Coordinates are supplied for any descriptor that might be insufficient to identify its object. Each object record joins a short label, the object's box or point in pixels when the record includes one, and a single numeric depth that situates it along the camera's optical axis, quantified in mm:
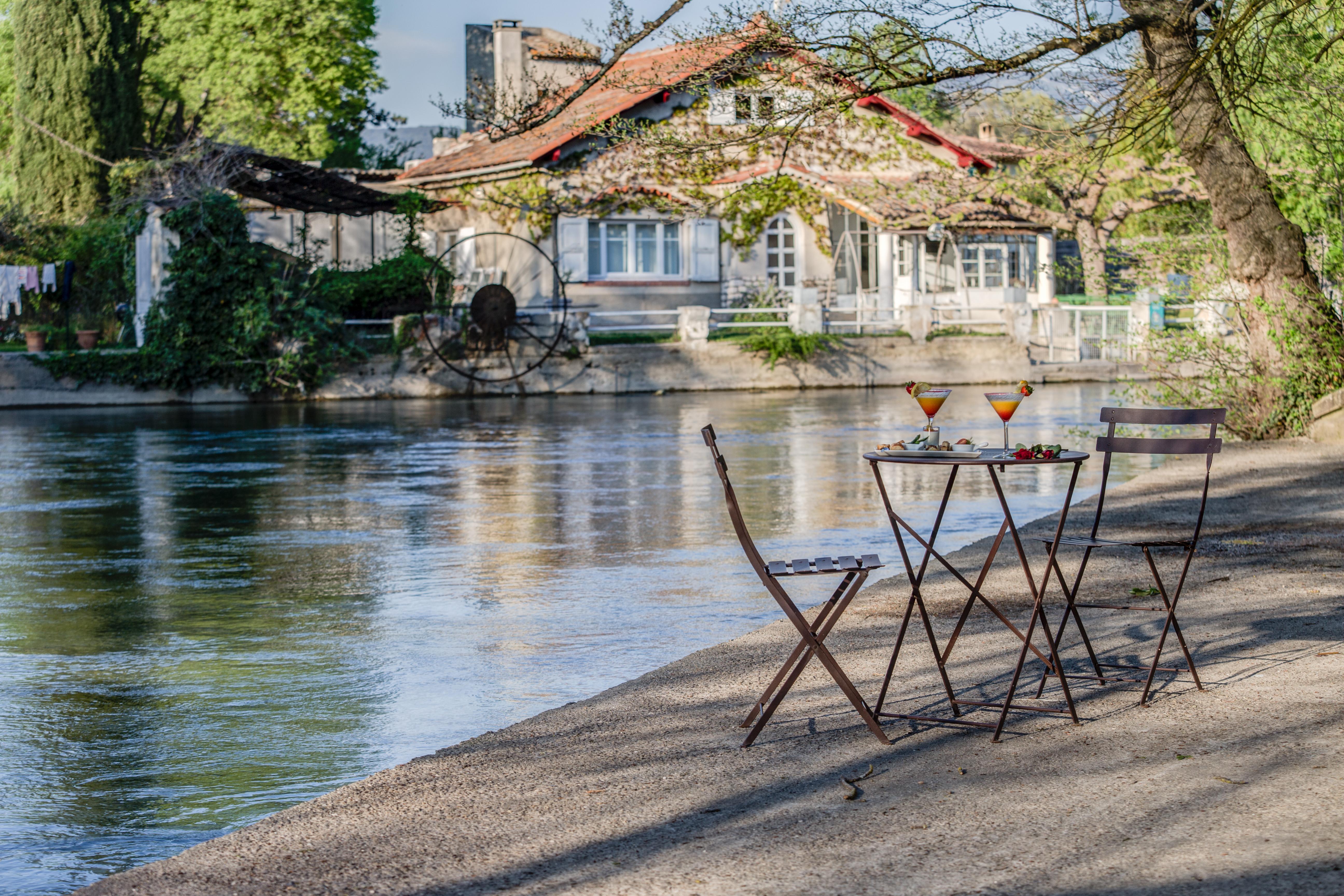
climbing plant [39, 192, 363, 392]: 27484
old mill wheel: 28547
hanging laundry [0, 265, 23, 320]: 29312
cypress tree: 42250
